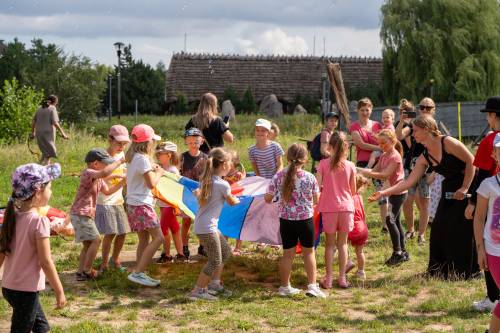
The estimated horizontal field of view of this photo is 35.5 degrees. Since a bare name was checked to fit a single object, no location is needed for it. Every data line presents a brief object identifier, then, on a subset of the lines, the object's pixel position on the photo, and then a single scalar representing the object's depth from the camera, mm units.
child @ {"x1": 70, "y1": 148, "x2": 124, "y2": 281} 7531
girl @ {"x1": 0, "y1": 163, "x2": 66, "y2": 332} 5039
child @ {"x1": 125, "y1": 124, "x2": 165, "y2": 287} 7492
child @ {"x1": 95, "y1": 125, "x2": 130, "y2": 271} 7863
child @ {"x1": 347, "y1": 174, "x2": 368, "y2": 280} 7969
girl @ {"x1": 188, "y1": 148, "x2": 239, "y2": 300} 7074
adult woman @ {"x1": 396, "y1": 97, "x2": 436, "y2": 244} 9935
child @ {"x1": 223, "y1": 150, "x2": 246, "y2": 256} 7686
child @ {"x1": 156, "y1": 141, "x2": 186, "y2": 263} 8438
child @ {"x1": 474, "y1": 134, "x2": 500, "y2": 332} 5195
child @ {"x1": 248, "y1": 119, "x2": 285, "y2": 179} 8867
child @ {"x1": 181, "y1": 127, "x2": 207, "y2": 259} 8555
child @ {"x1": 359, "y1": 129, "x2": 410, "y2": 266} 8547
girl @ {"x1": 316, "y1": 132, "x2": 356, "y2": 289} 7590
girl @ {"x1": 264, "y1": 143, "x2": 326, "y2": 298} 7203
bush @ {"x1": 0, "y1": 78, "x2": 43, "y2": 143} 21375
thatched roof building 40375
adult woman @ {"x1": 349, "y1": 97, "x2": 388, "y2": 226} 9969
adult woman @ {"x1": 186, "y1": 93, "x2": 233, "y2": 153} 8828
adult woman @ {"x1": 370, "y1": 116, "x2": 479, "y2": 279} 7422
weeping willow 31766
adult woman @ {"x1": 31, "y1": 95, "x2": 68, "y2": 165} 16609
